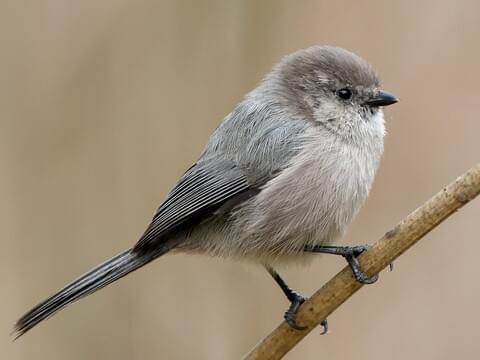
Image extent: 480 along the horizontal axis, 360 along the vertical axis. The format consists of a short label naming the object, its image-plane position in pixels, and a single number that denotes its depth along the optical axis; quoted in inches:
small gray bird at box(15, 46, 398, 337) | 75.3
